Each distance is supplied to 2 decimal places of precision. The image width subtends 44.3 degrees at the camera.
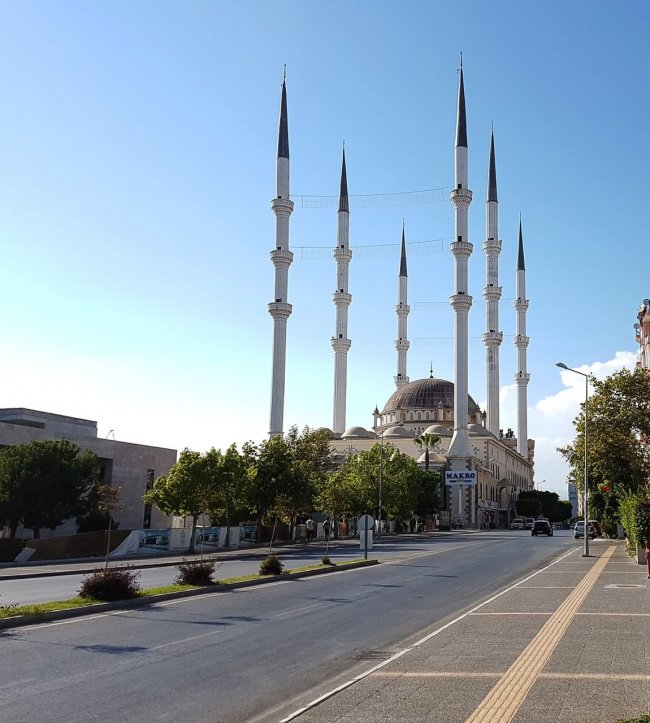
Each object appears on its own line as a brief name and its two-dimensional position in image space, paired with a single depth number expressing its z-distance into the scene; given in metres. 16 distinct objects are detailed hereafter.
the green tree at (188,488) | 40.97
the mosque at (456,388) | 87.75
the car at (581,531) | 58.91
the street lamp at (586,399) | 35.44
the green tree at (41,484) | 45.53
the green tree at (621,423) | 38.44
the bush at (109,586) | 16.53
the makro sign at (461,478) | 95.56
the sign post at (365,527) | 31.98
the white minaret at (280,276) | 85.62
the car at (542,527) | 68.06
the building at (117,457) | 56.09
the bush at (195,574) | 19.94
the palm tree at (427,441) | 91.93
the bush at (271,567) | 23.33
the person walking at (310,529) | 54.41
